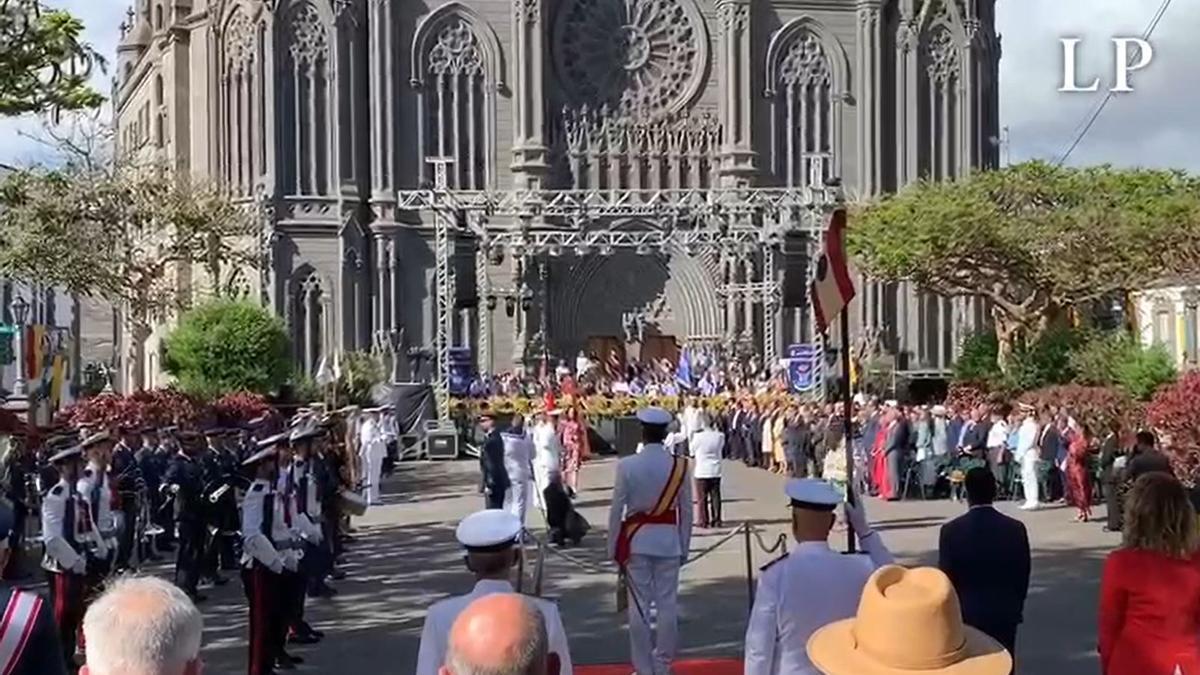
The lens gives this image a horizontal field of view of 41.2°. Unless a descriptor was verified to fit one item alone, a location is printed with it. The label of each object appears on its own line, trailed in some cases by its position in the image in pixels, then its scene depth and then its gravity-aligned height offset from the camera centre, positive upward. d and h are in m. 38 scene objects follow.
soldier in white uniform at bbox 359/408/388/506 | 26.34 -2.23
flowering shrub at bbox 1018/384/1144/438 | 25.20 -1.53
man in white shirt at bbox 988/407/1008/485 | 25.38 -2.15
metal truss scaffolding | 41.97 +2.68
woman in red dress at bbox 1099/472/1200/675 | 6.18 -1.09
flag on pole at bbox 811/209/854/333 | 8.45 +0.18
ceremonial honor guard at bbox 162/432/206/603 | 15.94 -1.99
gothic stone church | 45.91 +5.59
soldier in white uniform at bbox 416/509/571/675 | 5.32 -0.88
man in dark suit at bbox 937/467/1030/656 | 7.65 -1.23
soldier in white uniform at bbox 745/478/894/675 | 6.27 -1.10
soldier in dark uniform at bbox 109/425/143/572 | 16.09 -1.79
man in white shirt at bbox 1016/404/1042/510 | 23.86 -2.23
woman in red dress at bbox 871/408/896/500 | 25.98 -2.44
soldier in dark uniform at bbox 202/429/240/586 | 16.47 -2.00
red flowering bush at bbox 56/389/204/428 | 24.34 -1.40
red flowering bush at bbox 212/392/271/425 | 27.14 -1.54
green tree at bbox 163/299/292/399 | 36.56 -0.65
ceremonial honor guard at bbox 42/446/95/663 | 11.67 -1.65
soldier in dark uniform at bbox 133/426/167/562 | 18.61 -1.82
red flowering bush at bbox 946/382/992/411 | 29.60 -1.71
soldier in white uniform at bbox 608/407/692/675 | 10.52 -1.45
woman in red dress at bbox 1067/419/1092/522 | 22.14 -2.28
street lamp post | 25.96 -0.31
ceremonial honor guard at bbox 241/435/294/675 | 11.73 -1.84
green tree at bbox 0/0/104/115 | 12.06 +2.07
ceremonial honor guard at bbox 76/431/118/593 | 12.37 -1.52
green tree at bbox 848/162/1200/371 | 34.34 +1.60
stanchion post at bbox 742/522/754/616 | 12.53 -2.00
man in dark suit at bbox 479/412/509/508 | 20.00 -1.95
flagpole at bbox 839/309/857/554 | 8.08 -0.55
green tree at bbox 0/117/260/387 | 34.97 +2.25
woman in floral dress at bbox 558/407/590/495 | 27.14 -2.25
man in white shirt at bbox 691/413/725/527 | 21.31 -2.15
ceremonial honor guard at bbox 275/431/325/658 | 12.16 -1.77
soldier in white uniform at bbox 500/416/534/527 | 20.02 -1.93
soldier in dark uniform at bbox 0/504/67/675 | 4.62 -0.92
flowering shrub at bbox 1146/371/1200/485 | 18.17 -1.34
